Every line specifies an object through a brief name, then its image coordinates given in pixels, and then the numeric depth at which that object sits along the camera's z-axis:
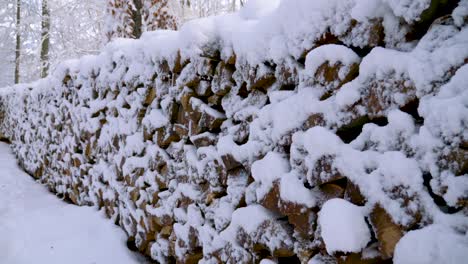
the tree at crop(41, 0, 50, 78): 10.69
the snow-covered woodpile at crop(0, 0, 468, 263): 1.00
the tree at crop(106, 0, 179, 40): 5.93
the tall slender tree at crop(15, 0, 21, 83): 11.98
